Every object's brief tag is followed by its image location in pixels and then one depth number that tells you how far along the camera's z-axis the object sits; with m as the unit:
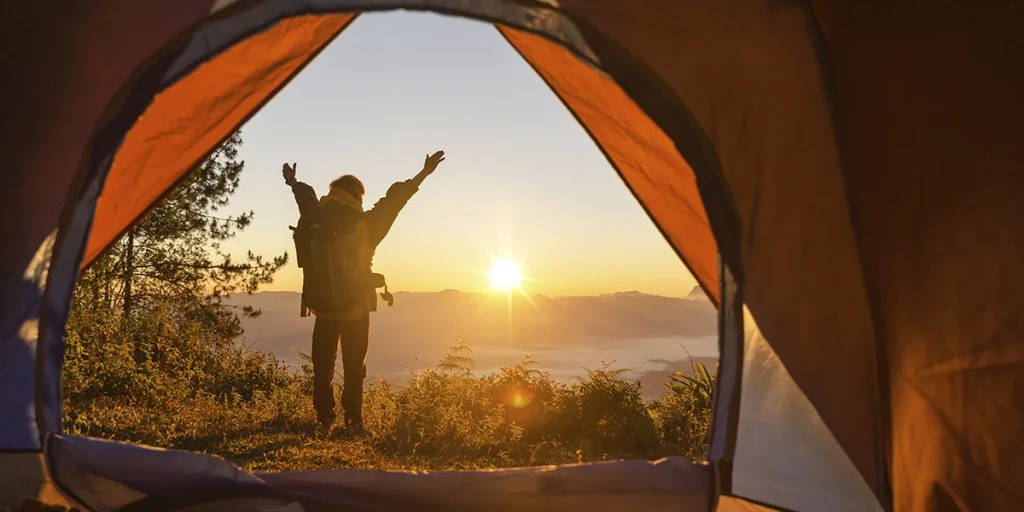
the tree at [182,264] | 9.77
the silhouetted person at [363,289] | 5.22
